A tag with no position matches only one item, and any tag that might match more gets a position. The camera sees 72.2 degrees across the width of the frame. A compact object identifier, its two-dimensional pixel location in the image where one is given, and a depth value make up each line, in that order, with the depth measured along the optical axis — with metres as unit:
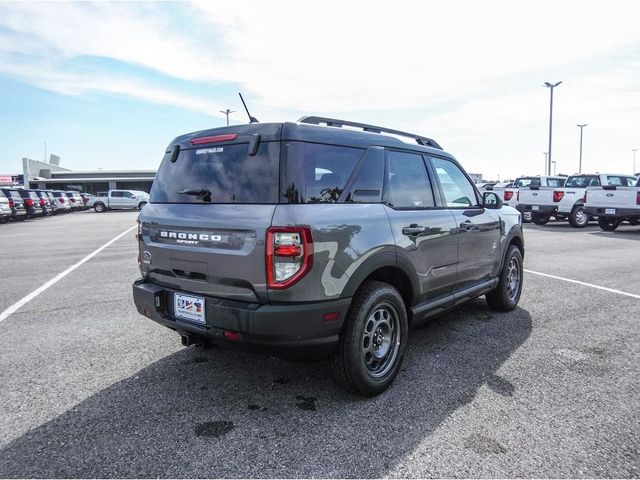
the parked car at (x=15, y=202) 21.09
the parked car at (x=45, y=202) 25.25
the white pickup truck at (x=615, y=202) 14.51
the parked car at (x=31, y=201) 23.34
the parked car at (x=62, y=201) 29.23
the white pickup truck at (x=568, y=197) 16.36
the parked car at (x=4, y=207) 19.89
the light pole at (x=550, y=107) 35.31
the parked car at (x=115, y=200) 34.88
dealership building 52.09
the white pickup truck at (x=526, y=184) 18.27
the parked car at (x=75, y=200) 32.47
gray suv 2.69
